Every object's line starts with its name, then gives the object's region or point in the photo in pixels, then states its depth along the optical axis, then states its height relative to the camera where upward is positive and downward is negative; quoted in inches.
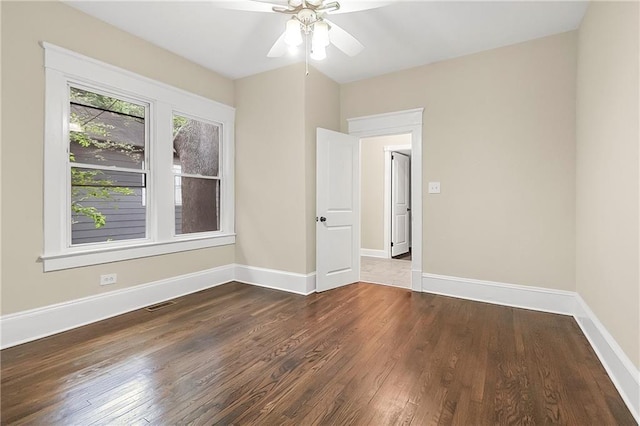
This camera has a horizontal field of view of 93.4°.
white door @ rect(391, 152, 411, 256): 243.3 +6.6
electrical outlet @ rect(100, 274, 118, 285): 113.6 -25.6
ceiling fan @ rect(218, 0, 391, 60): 82.5 +56.5
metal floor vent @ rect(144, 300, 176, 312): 123.3 -39.5
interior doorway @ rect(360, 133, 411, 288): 240.1 +10.7
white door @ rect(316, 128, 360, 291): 149.8 +1.5
